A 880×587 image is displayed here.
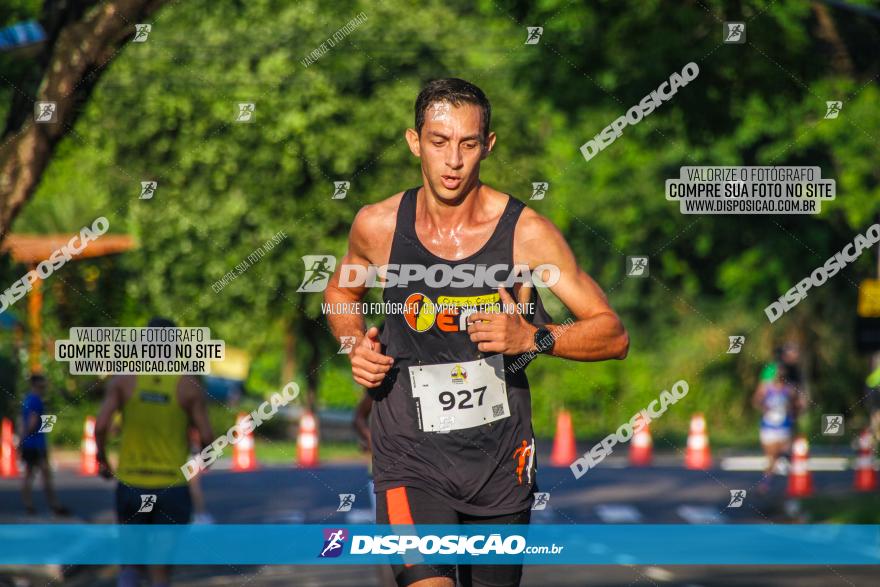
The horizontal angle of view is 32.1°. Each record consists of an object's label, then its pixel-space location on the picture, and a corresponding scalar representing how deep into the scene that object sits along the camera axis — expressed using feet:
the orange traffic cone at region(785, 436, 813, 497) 58.75
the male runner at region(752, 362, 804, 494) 58.23
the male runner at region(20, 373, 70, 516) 48.98
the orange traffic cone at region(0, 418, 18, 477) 59.11
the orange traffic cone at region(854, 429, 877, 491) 56.95
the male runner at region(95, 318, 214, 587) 27.32
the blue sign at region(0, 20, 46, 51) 32.81
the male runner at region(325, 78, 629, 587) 17.38
